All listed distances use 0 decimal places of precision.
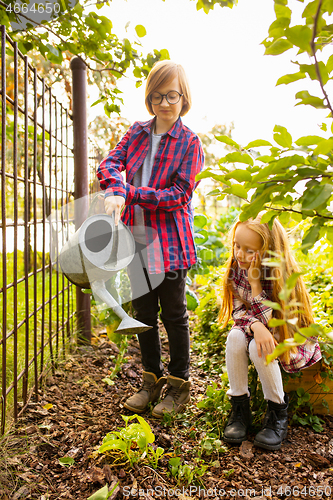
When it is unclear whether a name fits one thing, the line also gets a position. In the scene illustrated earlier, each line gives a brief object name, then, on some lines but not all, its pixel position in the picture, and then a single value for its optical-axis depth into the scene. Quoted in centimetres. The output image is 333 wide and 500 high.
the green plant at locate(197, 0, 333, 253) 57
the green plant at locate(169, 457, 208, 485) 128
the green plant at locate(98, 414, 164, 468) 130
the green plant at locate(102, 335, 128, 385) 199
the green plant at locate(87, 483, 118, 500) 113
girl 150
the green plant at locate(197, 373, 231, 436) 164
